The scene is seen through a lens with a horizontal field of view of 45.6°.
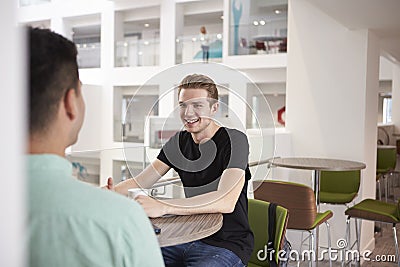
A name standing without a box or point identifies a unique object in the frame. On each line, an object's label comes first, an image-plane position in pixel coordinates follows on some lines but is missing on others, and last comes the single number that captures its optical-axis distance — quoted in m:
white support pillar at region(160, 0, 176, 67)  12.70
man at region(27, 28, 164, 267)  0.85
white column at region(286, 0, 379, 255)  4.00
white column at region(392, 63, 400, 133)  8.56
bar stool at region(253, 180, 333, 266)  2.87
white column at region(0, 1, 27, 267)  0.27
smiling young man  1.75
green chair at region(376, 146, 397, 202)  5.79
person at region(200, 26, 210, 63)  12.01
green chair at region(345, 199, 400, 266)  3.20
